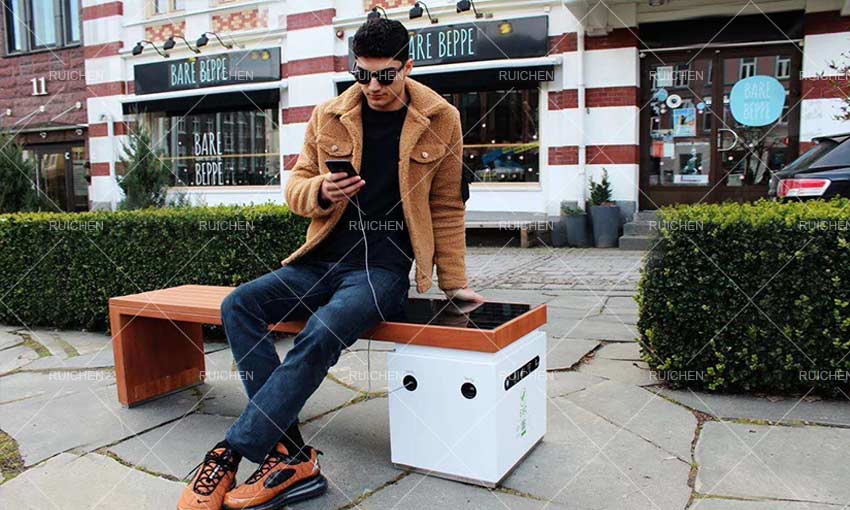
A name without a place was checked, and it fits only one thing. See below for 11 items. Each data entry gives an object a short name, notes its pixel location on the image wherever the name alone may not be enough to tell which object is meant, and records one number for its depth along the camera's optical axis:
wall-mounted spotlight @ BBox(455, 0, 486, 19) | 11.48
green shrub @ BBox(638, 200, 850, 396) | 3.32
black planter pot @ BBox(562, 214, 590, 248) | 10.87
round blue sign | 10.38
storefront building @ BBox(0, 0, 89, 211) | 15.95
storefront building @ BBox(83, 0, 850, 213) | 10.38
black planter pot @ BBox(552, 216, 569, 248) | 11.12
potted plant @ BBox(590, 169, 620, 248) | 10.60
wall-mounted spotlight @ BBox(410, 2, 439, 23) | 11.77
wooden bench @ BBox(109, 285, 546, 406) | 2.85
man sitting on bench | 2.54
